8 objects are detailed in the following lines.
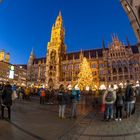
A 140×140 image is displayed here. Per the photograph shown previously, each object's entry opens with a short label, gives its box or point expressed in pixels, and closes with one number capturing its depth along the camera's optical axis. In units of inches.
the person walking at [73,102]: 283.1
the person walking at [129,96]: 265.9
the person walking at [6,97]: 241.7
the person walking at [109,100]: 252.4
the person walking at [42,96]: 537.9
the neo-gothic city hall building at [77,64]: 1790.7
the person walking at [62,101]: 281.4
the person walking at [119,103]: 258.6
